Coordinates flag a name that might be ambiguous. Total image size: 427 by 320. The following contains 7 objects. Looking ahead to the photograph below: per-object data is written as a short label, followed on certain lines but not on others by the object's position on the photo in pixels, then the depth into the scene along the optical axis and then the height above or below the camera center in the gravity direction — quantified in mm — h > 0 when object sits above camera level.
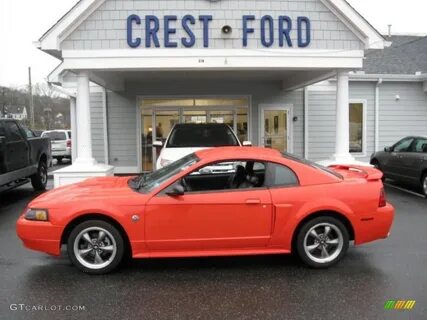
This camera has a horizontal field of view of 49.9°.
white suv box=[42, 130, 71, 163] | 22312 -909
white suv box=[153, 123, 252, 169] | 10492 -223
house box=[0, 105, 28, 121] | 56281 +2490
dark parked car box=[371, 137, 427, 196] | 10664 -896
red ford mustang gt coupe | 5152 -1018
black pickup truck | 9914 -631
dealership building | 9766 +1410
